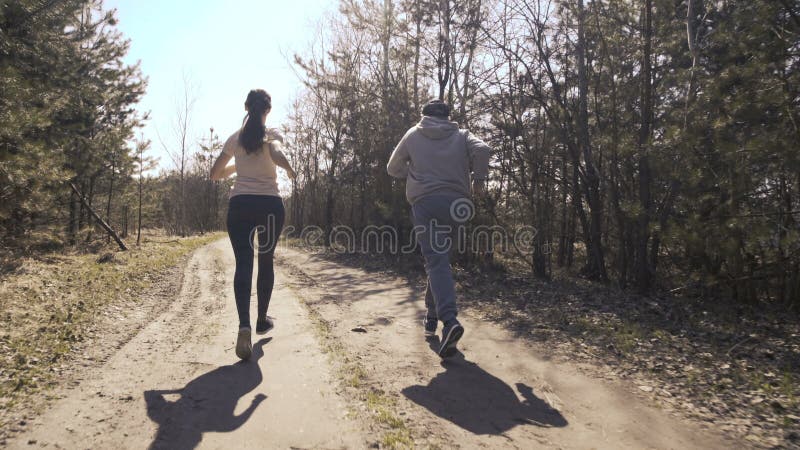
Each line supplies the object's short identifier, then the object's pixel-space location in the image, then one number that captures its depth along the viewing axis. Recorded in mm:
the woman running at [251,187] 3586
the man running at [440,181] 3578
